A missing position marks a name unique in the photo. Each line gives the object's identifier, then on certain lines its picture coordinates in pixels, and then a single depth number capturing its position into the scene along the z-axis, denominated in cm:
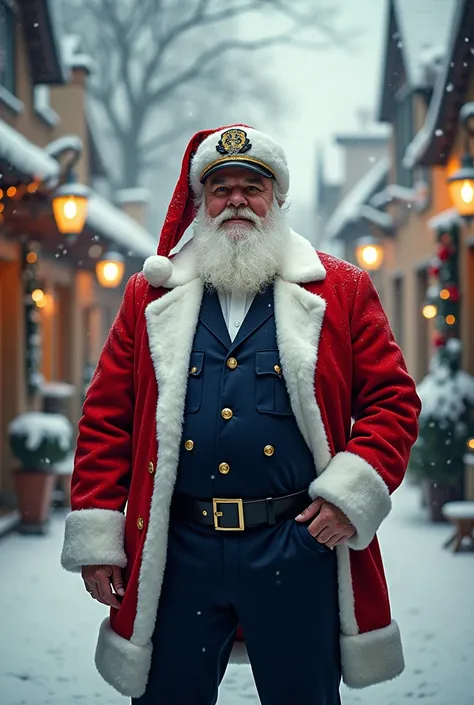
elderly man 263
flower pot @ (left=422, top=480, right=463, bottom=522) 894
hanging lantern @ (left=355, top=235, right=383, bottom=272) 1183
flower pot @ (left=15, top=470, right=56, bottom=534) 832
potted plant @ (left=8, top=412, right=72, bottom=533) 825
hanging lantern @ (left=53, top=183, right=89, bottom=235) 767
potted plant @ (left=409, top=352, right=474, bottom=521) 845
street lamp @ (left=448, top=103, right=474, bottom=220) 726
